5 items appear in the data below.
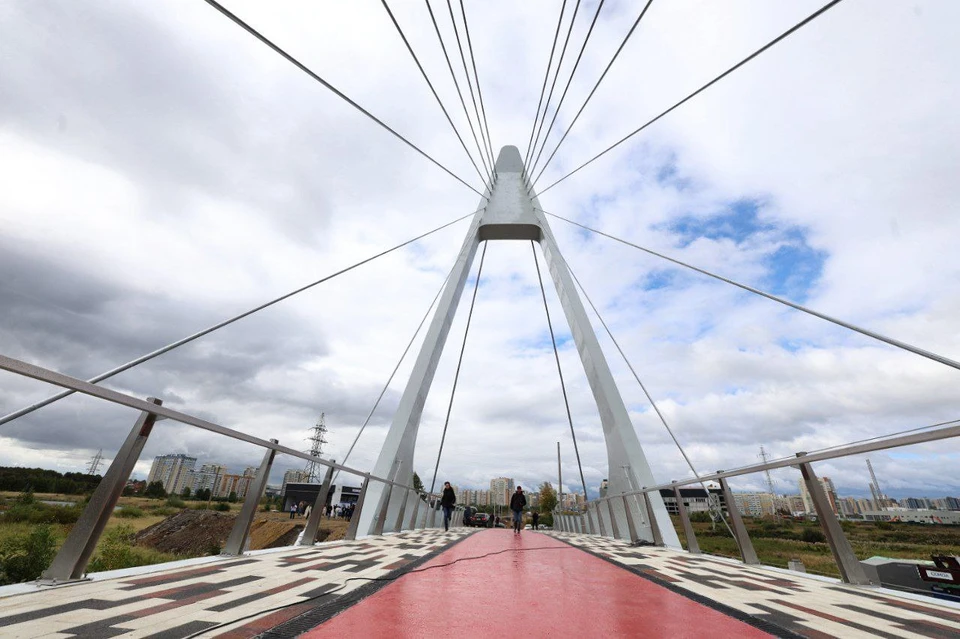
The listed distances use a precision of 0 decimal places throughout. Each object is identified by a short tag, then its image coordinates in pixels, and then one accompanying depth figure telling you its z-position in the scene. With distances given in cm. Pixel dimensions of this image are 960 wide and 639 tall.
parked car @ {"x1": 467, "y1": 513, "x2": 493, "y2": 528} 2617
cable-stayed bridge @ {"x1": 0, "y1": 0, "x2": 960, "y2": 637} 184
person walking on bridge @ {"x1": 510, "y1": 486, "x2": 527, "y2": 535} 1201
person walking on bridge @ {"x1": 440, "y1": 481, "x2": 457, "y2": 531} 1098
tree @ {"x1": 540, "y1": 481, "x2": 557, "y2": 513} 5247
